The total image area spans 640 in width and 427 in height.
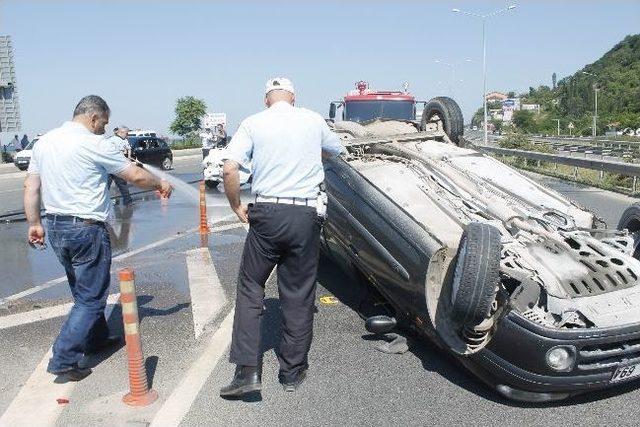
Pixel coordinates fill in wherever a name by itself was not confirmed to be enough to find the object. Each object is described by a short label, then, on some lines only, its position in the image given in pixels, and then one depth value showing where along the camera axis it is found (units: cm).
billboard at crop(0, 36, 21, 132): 2683
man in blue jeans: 434
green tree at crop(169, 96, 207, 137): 5700
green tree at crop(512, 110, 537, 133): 10909
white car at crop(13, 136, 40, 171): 3008
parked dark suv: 2645
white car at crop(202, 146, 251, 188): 1720
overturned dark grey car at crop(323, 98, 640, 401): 373
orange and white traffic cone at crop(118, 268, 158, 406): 384
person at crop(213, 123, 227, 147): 2384
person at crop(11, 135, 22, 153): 3629
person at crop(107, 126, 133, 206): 1458
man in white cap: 410
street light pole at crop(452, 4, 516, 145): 3955
